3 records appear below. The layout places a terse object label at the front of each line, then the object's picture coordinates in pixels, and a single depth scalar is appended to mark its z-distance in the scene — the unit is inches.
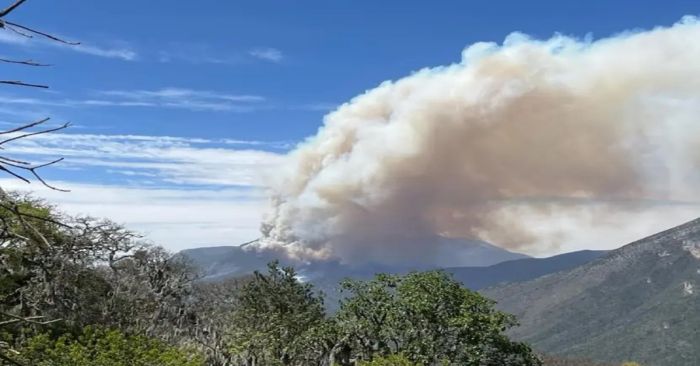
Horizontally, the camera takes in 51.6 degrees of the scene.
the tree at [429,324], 1753.2
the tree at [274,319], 1814.7
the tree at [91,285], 1702.8
